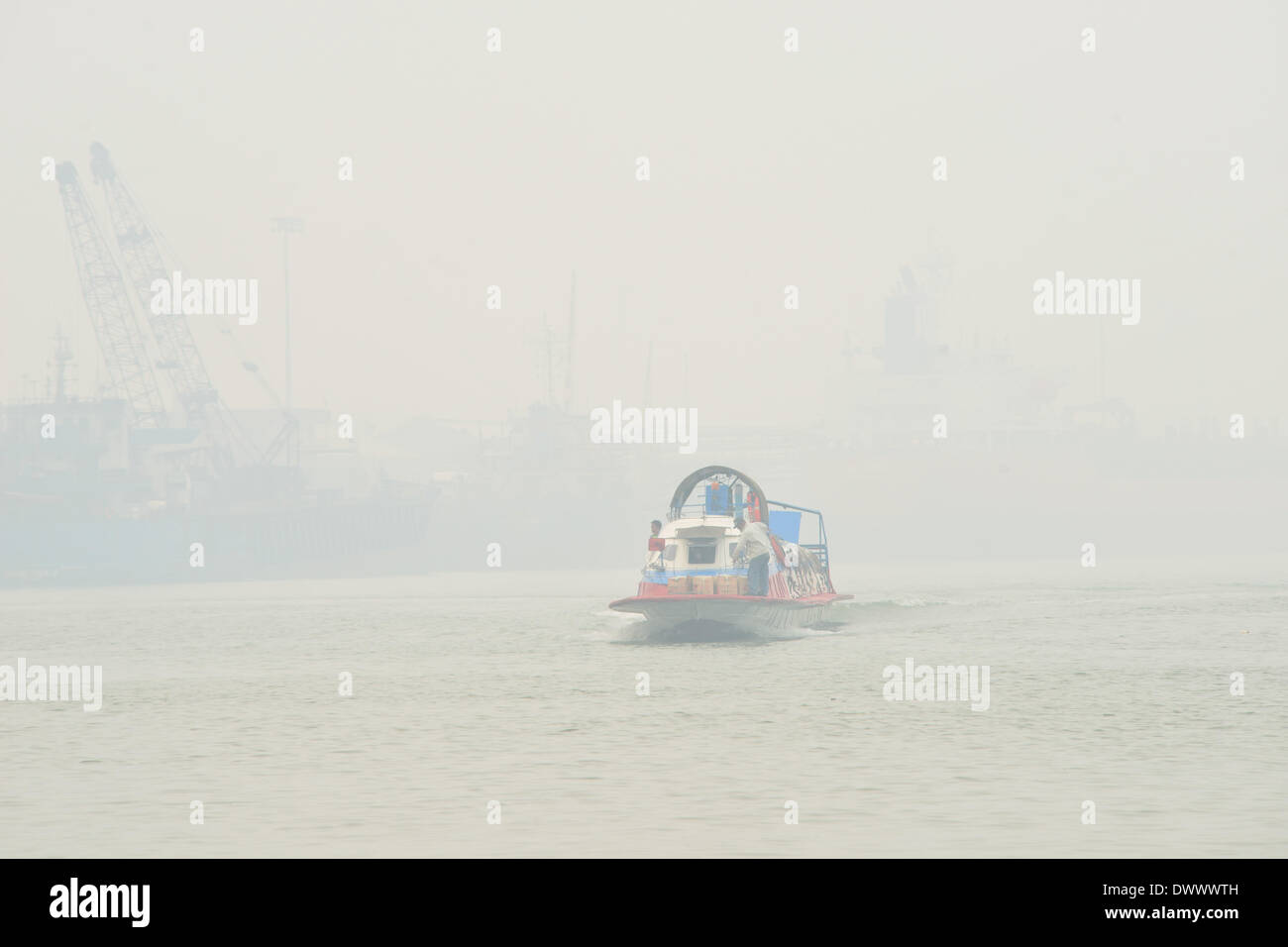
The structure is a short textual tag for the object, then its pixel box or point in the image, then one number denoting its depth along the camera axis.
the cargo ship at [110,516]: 182.50
